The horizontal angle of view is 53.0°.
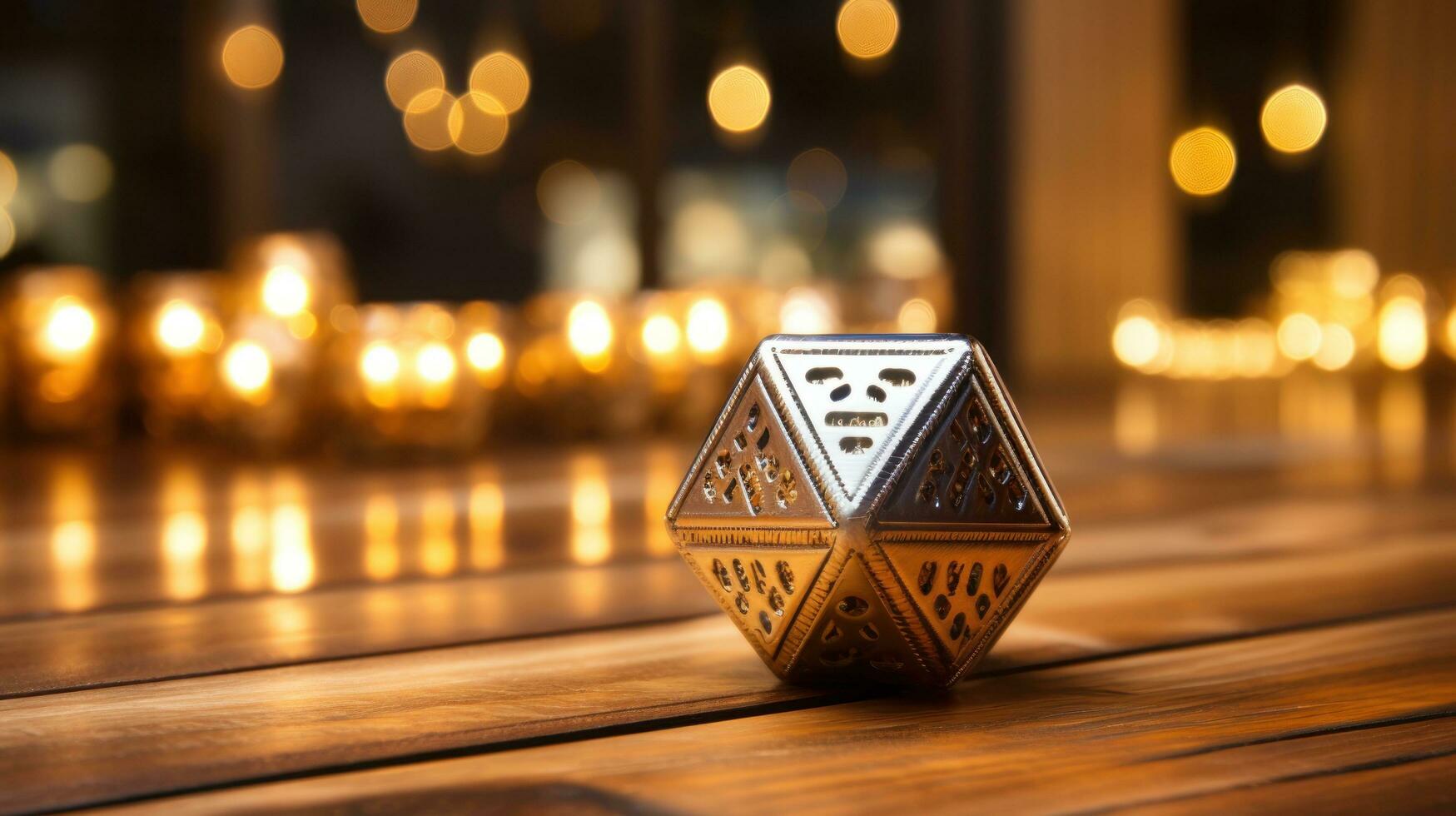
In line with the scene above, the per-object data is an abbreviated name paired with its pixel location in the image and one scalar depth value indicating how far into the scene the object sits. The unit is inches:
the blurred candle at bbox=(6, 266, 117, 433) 80.0
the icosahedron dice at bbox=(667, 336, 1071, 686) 25.9
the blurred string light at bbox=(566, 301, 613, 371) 82.2
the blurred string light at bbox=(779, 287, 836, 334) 88.0
